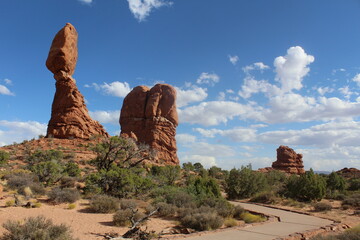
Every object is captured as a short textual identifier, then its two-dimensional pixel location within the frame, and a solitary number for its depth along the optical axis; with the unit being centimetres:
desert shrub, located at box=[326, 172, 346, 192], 2842
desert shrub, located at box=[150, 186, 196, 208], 1545
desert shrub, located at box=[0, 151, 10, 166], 2656
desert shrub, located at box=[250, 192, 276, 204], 2092
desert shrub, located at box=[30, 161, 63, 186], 2041
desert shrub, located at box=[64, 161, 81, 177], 2403
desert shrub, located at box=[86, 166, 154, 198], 1767
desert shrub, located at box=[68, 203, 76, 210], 1379
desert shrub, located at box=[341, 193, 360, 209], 1880
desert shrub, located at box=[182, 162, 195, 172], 5381
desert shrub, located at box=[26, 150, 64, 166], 2770
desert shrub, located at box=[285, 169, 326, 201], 2117
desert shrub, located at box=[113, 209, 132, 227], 1125
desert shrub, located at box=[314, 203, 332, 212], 1670
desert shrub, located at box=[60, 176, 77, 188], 2006
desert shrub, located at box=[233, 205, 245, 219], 1376
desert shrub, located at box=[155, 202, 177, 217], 1379
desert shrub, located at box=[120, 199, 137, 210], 1411
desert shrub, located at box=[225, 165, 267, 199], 2409
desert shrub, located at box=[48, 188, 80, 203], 1483
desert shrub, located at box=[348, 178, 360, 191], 3012
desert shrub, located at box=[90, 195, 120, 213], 1356
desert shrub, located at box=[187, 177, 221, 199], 1803
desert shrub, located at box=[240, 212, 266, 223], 1230
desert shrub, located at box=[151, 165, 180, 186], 3033
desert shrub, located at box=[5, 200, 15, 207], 1287
